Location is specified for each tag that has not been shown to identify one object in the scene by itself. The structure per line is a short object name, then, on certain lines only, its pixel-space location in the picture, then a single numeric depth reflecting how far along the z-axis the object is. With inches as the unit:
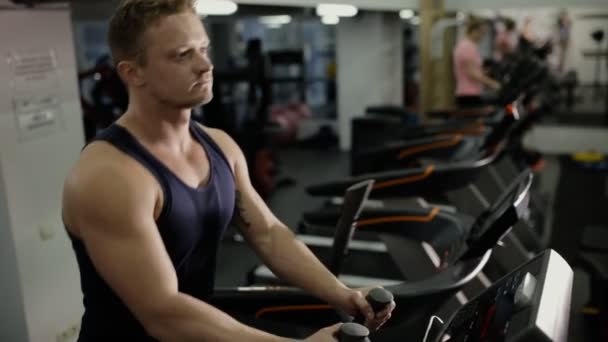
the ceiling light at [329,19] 215.6
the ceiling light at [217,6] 99.0
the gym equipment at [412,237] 105.5
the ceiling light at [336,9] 137.1
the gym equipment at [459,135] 142.0
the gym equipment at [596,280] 100.6
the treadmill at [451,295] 38.3
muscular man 49.5
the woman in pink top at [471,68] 215.6
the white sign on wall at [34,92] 80.0
